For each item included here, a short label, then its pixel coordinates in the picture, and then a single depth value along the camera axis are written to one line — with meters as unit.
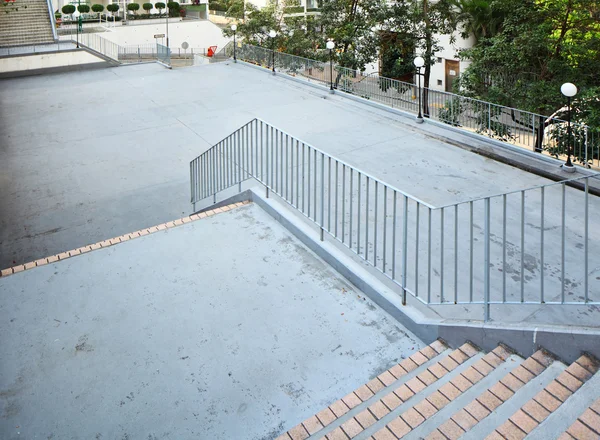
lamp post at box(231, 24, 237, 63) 20.08
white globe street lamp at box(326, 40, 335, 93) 14.59
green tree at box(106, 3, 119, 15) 43.15
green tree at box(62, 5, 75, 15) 41.66
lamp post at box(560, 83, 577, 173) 8.79
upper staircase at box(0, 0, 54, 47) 25.34
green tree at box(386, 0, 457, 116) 19.67
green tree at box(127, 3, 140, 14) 45.56
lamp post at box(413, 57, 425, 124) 11.64
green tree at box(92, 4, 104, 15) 43.53
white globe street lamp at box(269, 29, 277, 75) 18.12
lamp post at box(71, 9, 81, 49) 44.00
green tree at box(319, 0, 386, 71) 20.65
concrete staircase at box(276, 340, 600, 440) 2.98
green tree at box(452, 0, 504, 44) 20.38
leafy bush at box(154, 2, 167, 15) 48.06
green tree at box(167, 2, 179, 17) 48.94
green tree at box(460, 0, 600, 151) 14.20
